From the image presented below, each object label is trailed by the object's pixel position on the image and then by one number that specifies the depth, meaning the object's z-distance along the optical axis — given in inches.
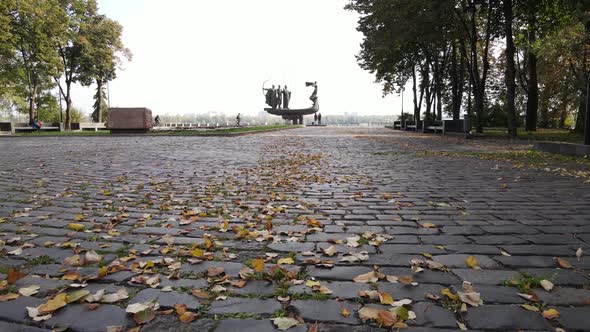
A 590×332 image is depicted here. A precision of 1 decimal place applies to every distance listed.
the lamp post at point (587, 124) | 406.6
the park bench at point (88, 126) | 1643.6
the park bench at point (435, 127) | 1022.5
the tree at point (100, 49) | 1583.4
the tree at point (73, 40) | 1462.8
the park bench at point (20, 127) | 1334.9
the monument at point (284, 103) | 2593.5
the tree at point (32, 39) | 1171.9
